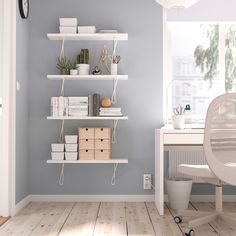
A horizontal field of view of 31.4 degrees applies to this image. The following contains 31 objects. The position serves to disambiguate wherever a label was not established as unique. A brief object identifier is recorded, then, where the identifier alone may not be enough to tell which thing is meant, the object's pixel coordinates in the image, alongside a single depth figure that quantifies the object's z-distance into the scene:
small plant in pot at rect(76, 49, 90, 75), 4.24
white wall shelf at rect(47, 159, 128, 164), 4.12
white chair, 2.94
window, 4.47
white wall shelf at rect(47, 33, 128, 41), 4.20
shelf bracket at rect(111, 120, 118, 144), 4.40
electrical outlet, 4.37
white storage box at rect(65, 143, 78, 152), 4.16
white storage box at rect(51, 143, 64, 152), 4.16
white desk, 3.71
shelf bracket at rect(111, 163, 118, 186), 4.40
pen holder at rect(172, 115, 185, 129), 3.81
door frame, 3.62
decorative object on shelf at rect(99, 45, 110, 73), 4.31
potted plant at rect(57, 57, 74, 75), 4.25
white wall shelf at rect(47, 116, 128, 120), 4.12
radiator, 4.26
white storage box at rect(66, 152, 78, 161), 4.15
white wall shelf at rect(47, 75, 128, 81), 4.18
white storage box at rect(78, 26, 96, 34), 4.23
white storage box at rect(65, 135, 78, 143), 4.16
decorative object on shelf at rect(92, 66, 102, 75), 4.26
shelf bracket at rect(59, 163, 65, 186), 4.40
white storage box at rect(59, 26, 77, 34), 4.25
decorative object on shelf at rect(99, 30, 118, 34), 4.23
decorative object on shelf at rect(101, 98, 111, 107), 4.24
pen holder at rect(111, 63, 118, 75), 4.24
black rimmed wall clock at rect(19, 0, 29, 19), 4.02
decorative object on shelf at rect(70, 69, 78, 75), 4.23
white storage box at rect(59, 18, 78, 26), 4.25
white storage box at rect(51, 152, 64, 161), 4.16
